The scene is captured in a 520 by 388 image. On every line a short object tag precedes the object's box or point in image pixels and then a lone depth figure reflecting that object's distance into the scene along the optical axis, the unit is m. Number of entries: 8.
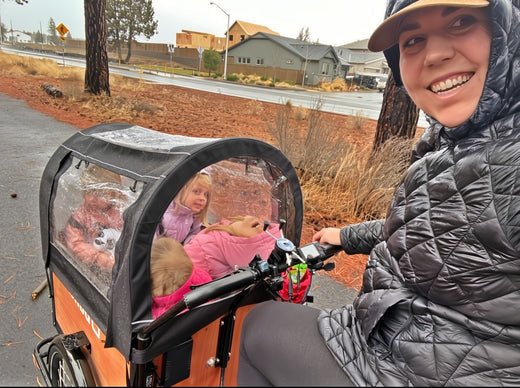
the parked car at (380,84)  45.66
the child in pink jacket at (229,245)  1.84
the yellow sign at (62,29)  22.05
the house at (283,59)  47.47
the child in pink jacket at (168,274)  1.43
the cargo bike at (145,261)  1.32
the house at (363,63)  64.19
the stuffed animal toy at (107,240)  1.66
